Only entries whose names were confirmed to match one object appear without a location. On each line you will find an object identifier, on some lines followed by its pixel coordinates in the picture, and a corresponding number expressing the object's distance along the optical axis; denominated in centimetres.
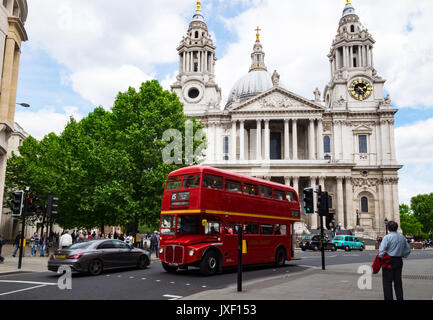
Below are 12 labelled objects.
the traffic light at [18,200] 1662
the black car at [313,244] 3484
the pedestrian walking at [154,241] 2520
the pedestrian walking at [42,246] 2537
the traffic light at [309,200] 1582
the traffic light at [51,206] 1780
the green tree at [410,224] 9300
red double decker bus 1413
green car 3638
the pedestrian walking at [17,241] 2559
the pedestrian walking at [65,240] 1953
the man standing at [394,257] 745
